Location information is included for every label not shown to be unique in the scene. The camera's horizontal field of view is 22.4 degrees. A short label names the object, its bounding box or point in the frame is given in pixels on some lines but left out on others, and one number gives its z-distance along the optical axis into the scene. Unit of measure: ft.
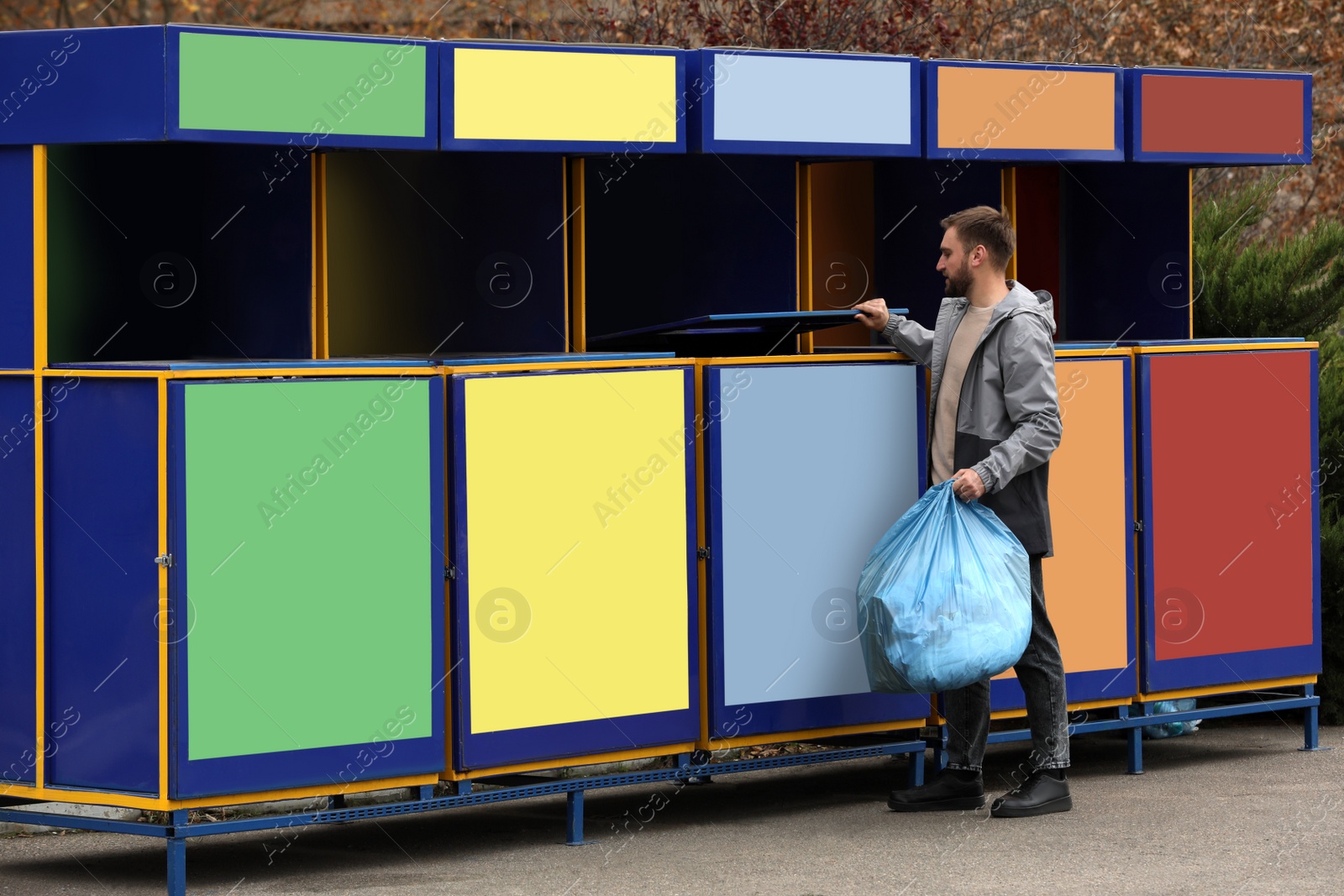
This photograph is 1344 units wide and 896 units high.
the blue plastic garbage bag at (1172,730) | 46.97
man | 36.03
